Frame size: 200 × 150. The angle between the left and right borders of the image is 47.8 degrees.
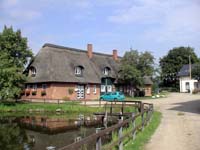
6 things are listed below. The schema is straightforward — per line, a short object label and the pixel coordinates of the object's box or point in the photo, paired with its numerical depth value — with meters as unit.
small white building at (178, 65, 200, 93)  53.88
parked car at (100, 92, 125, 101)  32.63
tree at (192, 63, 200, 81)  44.29
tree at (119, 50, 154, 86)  37.85
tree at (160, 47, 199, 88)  65.99
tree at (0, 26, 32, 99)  27.80
